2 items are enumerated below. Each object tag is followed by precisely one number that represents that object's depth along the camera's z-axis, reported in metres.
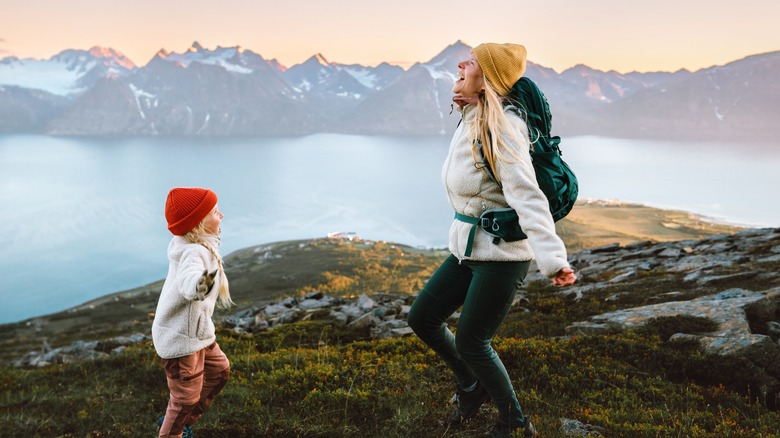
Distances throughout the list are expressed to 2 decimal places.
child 4.70
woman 4.25
